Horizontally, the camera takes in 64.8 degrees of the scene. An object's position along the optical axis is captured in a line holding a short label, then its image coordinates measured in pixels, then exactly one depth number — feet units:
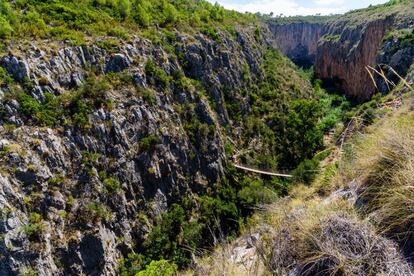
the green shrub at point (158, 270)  39.00
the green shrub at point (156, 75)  103.71
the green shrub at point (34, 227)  58.76
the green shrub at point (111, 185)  78.56
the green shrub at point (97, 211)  71.75
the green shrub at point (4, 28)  72.93
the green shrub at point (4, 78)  66.80
